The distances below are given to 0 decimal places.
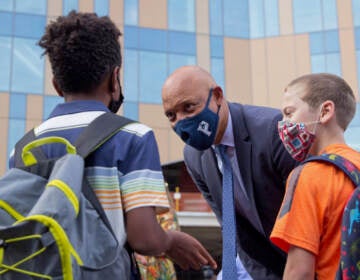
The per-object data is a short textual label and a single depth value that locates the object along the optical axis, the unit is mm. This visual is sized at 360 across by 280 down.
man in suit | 3346
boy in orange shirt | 2346
